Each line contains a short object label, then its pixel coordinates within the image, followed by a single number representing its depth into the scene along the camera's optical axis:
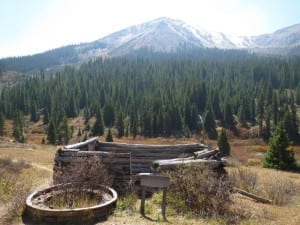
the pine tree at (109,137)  54.46
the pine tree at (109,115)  95.12
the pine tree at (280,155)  27.77
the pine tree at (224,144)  51.66
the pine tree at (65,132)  67.47
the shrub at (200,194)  9.96
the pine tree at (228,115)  91.88
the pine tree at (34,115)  105.28
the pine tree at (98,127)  80.69
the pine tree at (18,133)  66.53
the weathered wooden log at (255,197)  12.50
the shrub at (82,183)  9.80
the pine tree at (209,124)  84.04
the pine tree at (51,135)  64.18
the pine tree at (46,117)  100.04
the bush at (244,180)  14.14
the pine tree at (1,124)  78.72
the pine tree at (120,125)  83.10
